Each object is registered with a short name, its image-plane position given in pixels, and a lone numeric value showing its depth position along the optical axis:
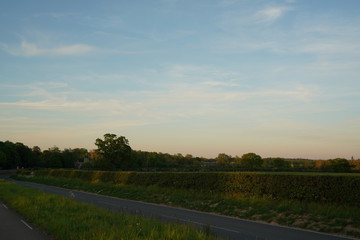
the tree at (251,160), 143.54
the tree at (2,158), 125.66
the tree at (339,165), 106.52
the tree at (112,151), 97.50
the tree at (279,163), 140.62
